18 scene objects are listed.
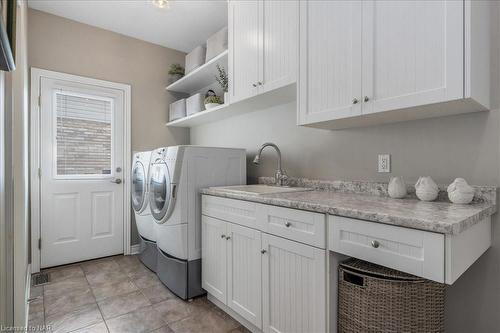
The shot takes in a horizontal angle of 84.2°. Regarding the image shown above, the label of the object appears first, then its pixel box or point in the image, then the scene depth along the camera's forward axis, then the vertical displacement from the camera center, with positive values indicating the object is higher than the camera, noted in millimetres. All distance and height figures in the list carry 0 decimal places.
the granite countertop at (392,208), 978 -197
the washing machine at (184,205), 2191 -339
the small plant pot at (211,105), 2833 +604
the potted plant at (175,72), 3542 +1180
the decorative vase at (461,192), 1298 -133
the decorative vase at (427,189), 1418 -131
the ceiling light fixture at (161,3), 2544 +1499
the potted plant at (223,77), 2733 +867
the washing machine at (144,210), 2777 -490
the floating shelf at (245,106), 2103 +532
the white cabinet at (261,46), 1855 +875
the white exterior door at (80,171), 2898 -78
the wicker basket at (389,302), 1169 -599
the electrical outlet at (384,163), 1697 +5
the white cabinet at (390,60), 1133 +497
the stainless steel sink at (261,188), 2030 -197
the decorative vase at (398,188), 1542 -135
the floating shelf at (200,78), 2678 +998
